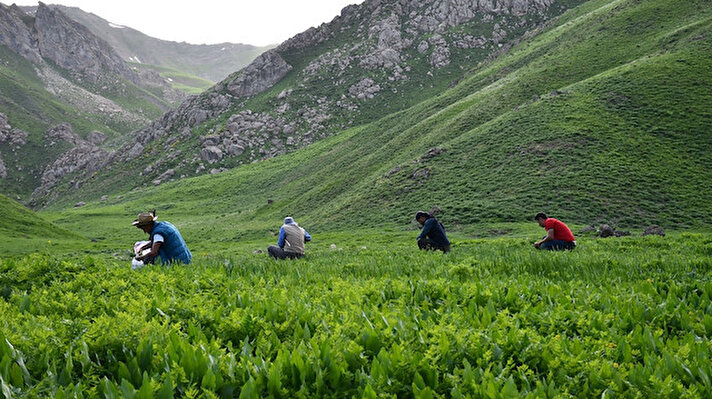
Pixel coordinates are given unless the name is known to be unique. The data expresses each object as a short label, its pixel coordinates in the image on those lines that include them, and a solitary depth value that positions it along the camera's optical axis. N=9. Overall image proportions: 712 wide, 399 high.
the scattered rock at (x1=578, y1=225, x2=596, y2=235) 31.39
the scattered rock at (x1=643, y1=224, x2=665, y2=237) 28.99
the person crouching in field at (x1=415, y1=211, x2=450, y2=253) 15.75
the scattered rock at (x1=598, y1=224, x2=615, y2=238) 28.40
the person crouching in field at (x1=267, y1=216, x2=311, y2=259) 14.94
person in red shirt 15.74
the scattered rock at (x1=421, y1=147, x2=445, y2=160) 56.34
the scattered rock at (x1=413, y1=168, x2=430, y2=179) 52.92
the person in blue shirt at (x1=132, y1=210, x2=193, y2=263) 11.69
